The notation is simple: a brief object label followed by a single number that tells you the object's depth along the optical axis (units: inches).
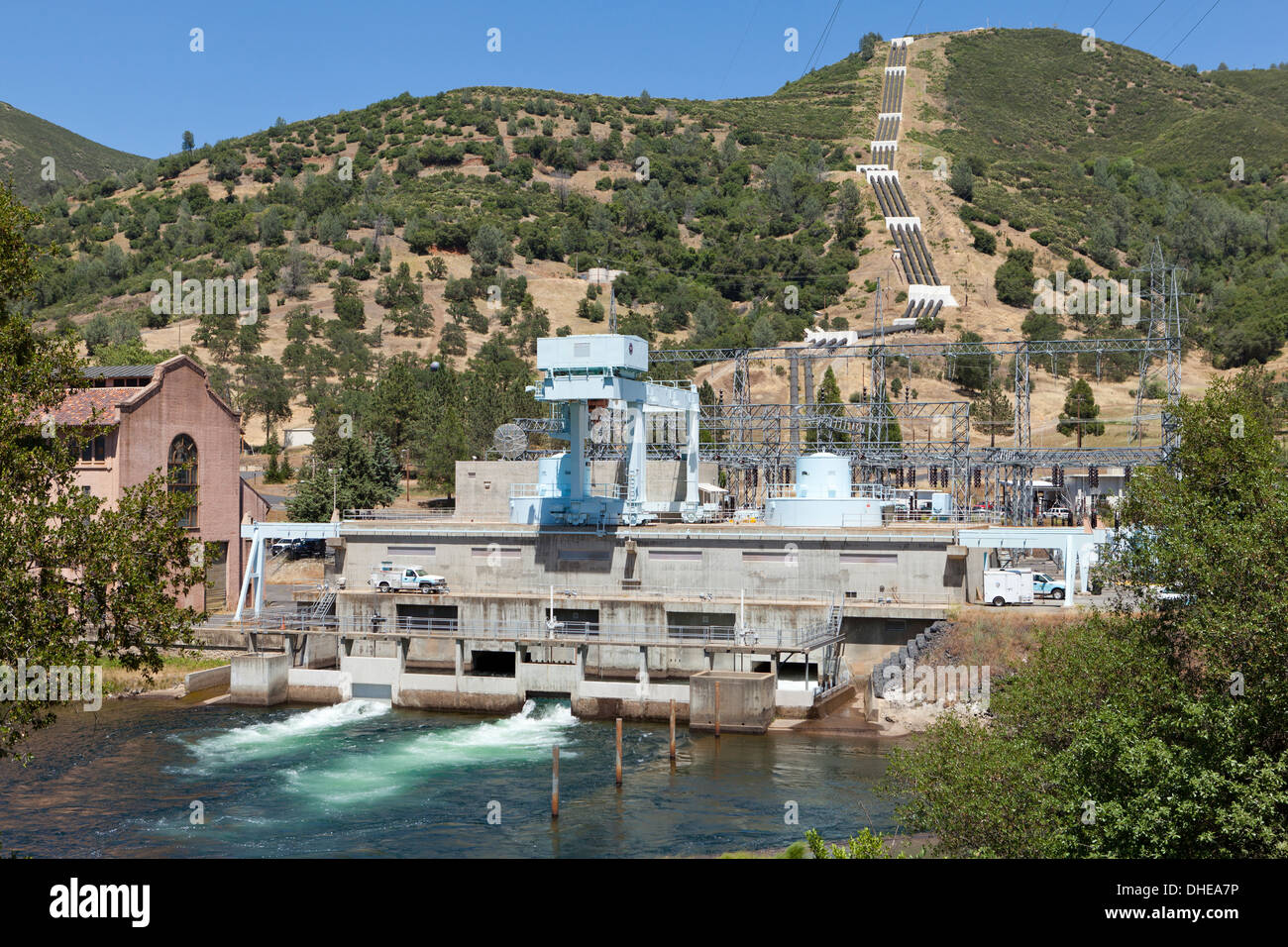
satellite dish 2659.9
